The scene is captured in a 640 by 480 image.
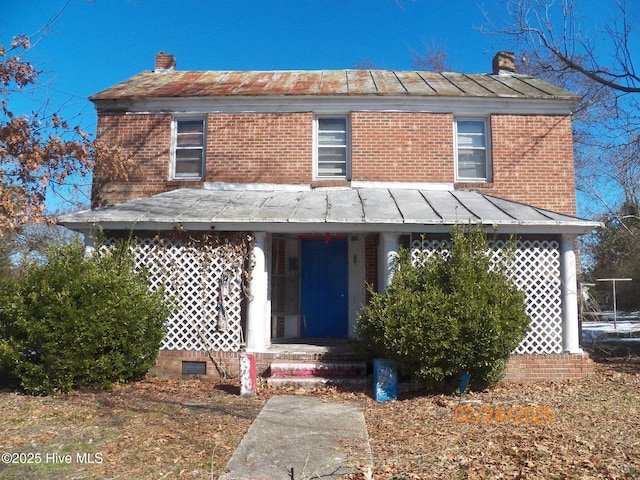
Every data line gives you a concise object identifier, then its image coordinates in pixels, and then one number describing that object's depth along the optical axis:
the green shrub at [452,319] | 7.01
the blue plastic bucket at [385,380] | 7.35
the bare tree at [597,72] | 11.02
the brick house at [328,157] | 10.03
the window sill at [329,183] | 10.33
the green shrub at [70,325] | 6.95
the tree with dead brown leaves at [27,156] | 8.48
